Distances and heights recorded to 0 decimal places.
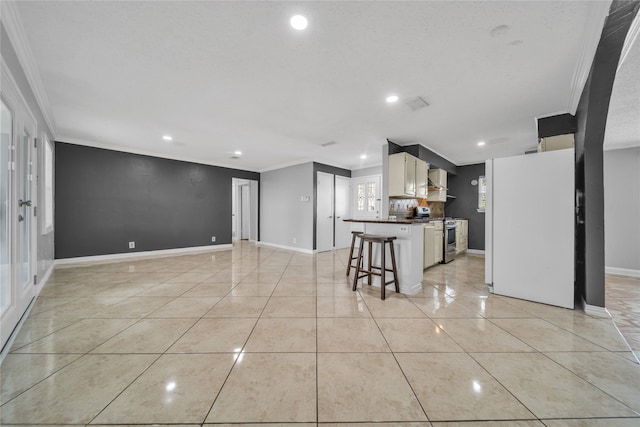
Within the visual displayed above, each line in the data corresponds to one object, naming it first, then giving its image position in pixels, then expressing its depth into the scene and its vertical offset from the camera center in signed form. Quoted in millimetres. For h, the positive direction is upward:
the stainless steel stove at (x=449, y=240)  4996 -605
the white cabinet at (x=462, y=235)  5734 -574
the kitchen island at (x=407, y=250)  3096 -505
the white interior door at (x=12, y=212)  1974 +9
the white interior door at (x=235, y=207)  9008 +225
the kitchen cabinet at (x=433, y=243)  4359 -583
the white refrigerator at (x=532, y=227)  2619 -165
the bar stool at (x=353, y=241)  3446 -439
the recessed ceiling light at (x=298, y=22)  1723 +1432
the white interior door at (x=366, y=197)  6785 +482
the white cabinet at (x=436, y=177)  5664 +874
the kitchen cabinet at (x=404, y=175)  4340 +722
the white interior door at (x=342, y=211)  6922 +56
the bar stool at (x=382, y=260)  2926 -625
